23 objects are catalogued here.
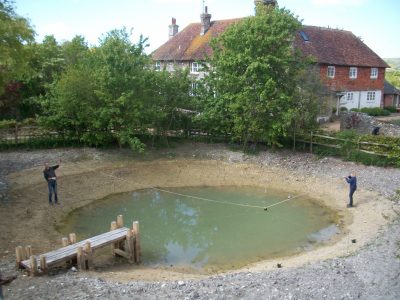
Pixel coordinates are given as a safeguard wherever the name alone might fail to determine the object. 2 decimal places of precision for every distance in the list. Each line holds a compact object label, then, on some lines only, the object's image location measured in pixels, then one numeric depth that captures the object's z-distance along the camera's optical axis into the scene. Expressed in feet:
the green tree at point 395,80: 182.16
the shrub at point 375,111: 140.55
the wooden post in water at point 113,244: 53.10
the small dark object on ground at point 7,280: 37.96
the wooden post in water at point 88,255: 47.39
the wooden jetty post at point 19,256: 44.34
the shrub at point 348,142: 87.45
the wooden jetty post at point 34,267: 42.65
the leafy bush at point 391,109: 152.66
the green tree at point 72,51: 113.17
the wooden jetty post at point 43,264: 43.39
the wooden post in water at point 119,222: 54.90
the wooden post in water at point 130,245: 51.01
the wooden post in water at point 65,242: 48.70
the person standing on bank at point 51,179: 65.82
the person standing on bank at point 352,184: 67.87
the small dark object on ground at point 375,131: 100.94
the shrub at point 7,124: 88.07
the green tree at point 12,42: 56.03
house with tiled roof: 130.82
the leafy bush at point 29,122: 92.83
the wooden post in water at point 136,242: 51.75
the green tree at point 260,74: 86.84
